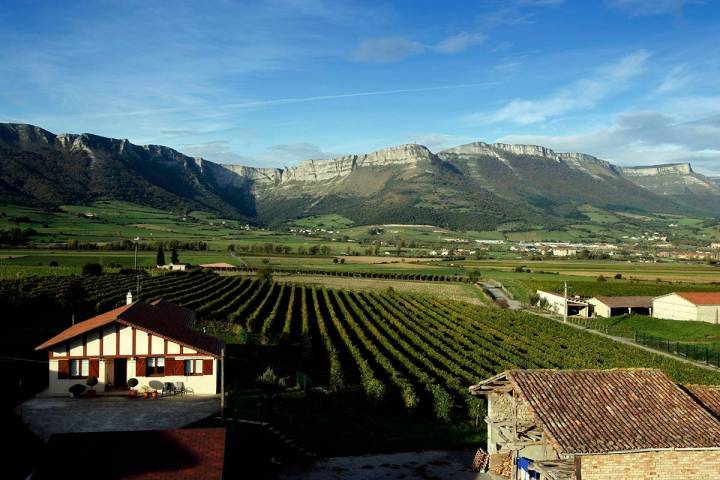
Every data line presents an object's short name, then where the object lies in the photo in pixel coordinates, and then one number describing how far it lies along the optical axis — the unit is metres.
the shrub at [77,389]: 28.19
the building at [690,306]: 62.84
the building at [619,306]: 74.69
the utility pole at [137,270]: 69.41
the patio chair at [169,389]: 29.17
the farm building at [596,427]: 16.19
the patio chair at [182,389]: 29.38
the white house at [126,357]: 29.02
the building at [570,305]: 76.62
